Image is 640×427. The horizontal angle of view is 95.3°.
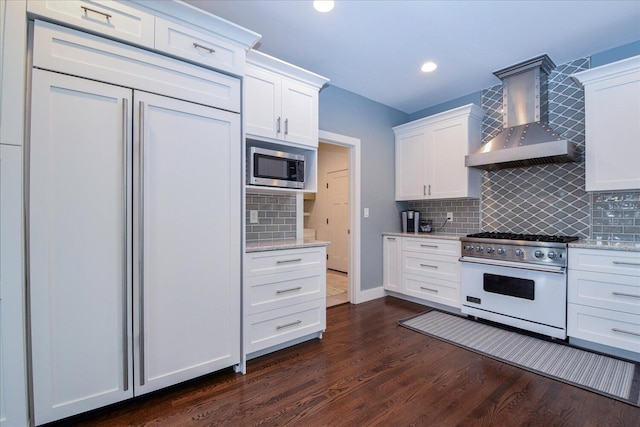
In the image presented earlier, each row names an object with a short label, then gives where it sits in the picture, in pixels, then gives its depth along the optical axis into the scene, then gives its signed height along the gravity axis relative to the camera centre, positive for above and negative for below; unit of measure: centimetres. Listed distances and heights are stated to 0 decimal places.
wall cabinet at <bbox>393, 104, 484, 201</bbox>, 351 +79
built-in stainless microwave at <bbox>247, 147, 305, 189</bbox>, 242 +41
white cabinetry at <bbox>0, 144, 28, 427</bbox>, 137 -38
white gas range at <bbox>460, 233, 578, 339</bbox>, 256 -62
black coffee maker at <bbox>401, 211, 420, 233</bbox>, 413 -9
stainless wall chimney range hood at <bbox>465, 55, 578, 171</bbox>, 280 +95
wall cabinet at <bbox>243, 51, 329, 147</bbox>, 239 +100
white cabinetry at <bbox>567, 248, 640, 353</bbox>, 223 -66
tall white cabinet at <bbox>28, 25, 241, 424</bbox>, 147 -14
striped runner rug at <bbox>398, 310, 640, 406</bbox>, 195 -113
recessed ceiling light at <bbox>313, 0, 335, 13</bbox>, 215 +157
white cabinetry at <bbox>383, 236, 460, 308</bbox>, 333 -66
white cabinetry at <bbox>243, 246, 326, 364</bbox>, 221 -67
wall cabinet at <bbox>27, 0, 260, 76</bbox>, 151 +110
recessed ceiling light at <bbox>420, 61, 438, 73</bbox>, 306 +159
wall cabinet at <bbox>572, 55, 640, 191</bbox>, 238 +77
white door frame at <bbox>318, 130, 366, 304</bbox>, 378 -10
